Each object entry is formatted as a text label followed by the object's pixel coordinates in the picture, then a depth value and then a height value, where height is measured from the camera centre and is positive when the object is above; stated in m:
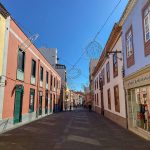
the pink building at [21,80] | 9.26 +1.17
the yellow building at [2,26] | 8.64 +4.22
